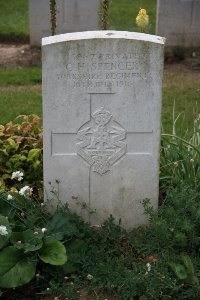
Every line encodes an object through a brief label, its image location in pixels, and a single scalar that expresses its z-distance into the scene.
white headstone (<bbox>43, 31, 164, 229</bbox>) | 3.81
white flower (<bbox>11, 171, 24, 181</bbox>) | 4.11
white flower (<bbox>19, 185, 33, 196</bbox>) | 3.97
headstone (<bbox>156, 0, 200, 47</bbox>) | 9.81
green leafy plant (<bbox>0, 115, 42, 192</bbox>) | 4.63
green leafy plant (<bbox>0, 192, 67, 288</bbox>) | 3.46
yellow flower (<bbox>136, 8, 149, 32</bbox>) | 4.51
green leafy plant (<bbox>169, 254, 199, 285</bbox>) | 3.53
